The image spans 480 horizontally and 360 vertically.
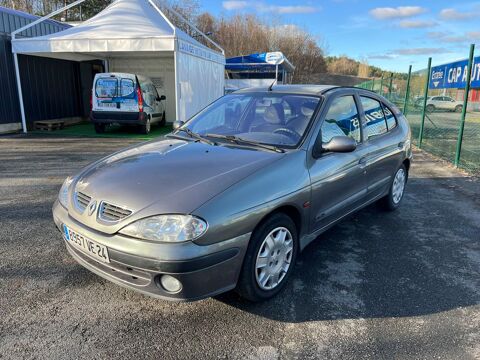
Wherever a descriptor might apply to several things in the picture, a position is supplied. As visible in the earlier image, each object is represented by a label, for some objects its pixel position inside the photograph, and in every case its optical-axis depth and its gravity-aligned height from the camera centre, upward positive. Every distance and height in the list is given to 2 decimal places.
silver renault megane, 2.34 -0.77
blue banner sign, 7.41 +0.23
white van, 11.54 -0.45
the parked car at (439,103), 9.34 -0.46
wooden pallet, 12.95 -1.36
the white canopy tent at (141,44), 11.03 +1.22
